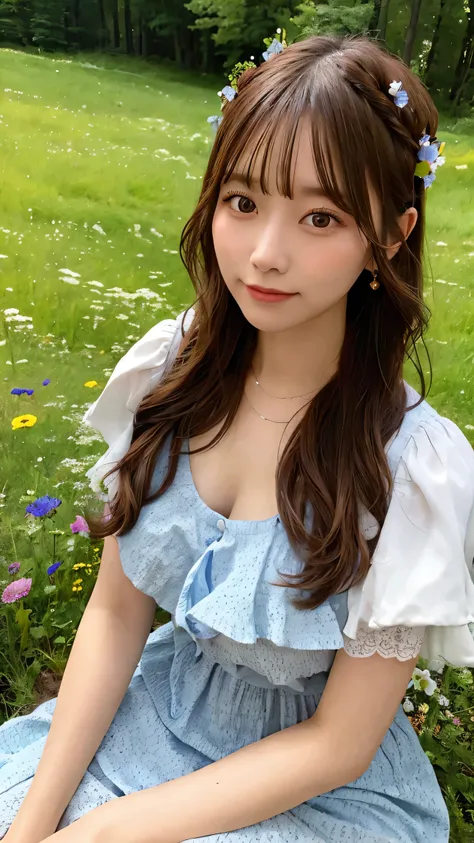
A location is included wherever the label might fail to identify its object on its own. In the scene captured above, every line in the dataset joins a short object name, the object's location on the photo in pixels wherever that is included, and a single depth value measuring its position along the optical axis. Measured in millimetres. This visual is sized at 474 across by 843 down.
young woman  631
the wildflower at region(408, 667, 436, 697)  1162
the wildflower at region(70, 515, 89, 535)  1279
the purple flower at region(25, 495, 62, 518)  1227
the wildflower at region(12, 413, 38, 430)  1367
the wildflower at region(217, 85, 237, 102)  692
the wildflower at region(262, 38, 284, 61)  694
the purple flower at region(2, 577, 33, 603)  1211
